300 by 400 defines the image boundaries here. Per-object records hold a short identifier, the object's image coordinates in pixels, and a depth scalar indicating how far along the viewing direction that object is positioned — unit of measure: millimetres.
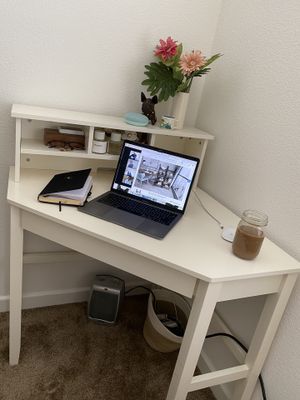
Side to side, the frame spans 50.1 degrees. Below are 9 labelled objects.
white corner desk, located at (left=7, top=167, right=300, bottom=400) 944
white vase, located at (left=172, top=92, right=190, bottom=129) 1398
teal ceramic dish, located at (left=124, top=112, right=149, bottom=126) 1315
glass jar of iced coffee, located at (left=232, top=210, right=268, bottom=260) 986
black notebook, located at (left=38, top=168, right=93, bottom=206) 1112
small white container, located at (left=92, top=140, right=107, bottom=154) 1303
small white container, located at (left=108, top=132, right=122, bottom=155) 1369
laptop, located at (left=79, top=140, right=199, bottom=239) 1224
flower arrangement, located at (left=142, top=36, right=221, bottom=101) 1294
